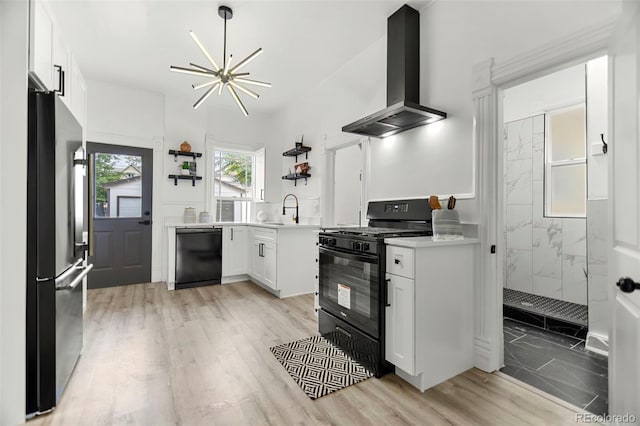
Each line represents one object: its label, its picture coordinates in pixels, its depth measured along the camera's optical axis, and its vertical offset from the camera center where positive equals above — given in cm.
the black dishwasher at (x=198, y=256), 423 -63
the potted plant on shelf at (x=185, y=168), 481 +71
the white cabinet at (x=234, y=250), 455 -58
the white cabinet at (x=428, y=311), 180 -62
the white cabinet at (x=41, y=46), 158 +94
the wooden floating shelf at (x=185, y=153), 472 +93
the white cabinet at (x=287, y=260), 378 -61
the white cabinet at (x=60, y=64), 200 +106
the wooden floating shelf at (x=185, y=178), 474 +55
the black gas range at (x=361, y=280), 198 -49
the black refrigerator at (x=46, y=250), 154 -20
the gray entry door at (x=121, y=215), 426 -4
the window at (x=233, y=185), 527 +50
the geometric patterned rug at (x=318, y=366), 188 -107
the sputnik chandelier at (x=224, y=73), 270 +133
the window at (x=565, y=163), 327 +57
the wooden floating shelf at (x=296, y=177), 443 +55
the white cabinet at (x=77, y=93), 254 +108
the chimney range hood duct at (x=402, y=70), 255 +123
